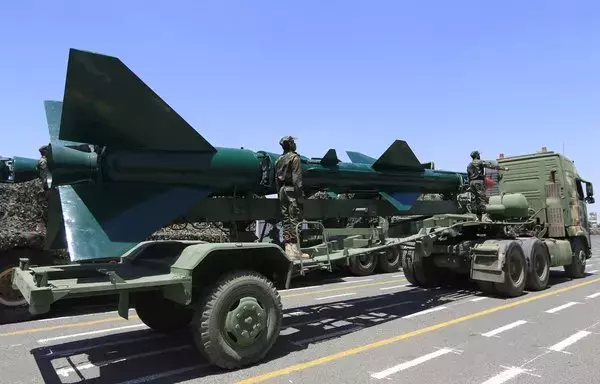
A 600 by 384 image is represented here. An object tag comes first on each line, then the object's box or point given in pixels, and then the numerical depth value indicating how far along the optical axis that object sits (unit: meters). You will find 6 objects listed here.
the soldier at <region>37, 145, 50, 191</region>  6.54
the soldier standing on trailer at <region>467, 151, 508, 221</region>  10.14
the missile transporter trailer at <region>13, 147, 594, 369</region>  4.72
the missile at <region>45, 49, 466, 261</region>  5.11
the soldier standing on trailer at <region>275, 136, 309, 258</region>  6.39
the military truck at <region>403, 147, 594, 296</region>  9.03
